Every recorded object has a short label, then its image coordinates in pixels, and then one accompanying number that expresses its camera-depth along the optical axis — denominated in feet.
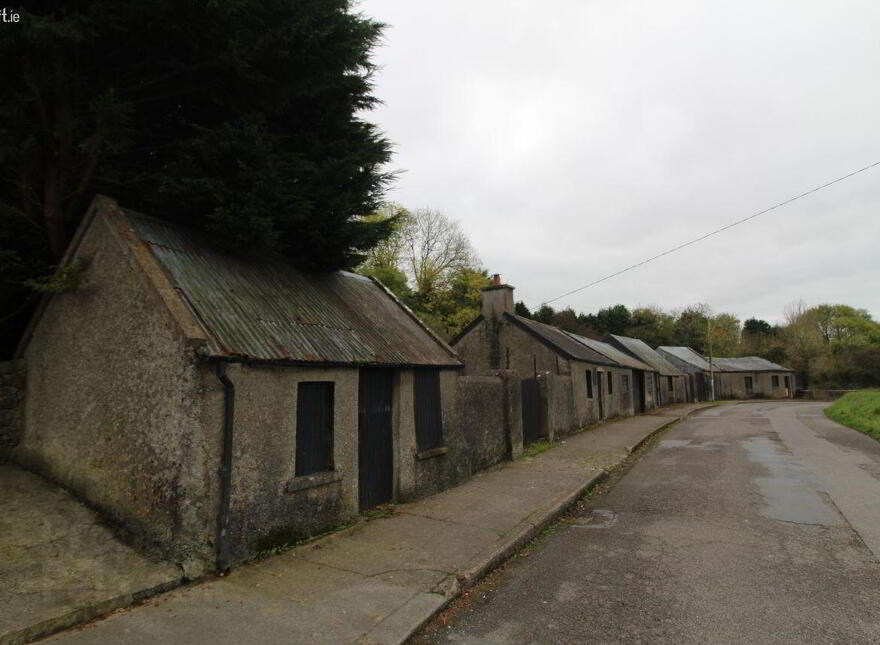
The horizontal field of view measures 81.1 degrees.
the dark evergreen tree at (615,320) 229.66
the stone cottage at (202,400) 18.44
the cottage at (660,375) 124.57
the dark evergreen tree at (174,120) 22.06
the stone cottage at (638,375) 97.96
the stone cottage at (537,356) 65.00
